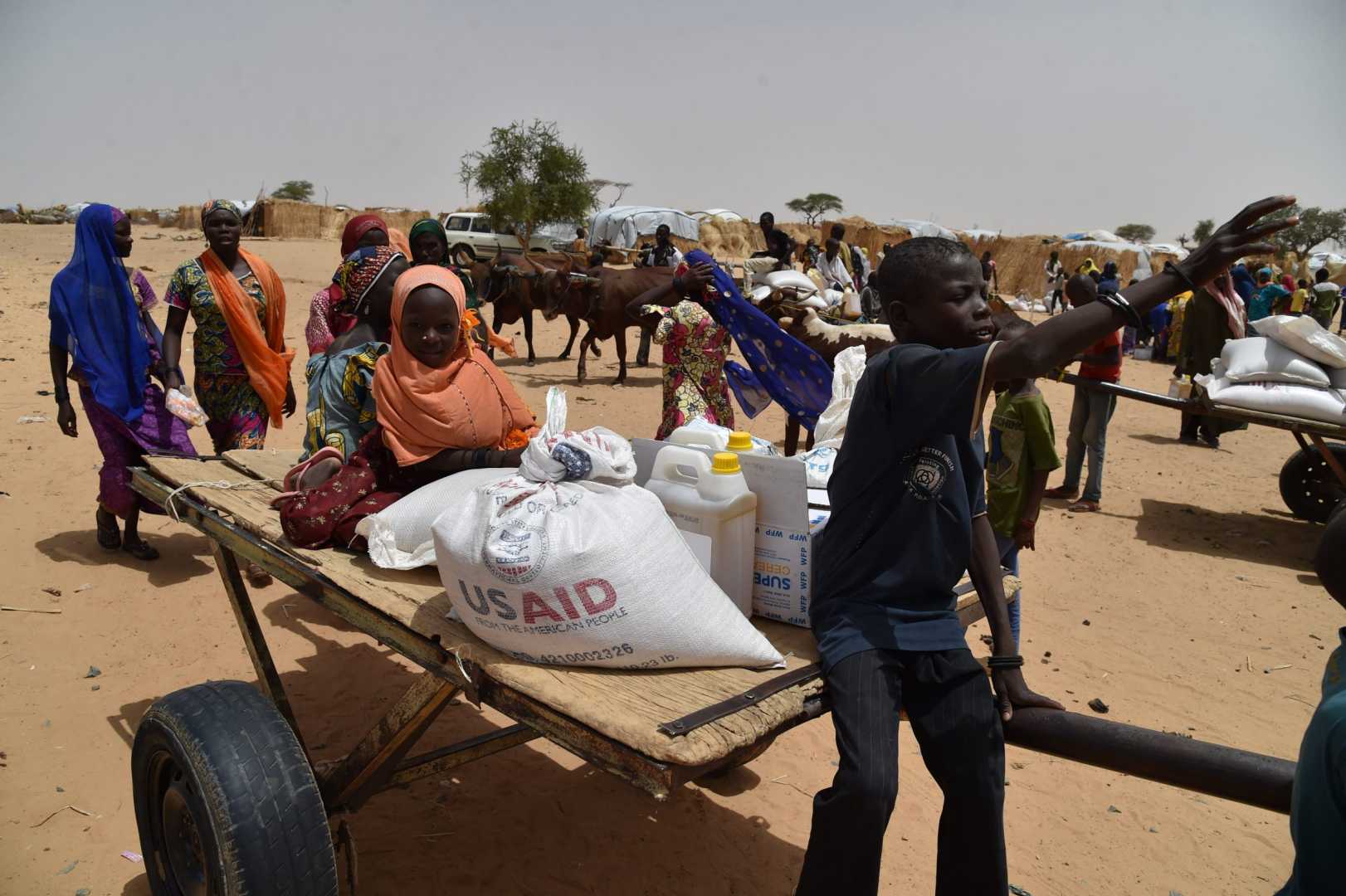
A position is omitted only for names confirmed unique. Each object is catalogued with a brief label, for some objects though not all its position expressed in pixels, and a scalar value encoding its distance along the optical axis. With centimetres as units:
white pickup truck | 2648
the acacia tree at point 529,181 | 3331
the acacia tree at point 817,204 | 6216
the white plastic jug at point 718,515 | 210
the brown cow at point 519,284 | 1297
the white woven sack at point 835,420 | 277
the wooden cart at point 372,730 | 165
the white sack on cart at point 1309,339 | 640
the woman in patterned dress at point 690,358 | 579
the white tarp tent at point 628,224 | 3369
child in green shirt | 418
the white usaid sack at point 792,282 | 778
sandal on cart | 292
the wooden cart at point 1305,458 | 629
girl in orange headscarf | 281
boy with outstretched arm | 178
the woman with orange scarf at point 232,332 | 500
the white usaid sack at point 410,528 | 244
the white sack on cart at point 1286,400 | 628
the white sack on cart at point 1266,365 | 646
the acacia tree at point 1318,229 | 4553
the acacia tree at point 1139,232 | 6144
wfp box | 209
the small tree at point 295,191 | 6083
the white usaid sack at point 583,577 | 180
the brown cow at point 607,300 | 1246
